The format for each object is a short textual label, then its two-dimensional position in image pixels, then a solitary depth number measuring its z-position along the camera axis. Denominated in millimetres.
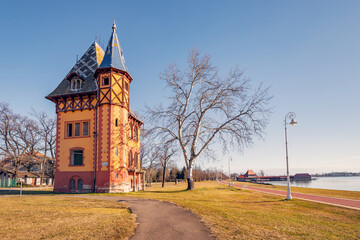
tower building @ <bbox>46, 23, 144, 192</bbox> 26548
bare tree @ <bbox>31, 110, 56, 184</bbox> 47125
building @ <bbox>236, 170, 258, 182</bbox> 140375
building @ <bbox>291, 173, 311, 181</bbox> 161250
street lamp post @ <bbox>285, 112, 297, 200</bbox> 20538
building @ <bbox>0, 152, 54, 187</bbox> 46506
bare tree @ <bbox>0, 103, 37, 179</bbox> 43594
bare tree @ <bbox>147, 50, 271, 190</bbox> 26359
